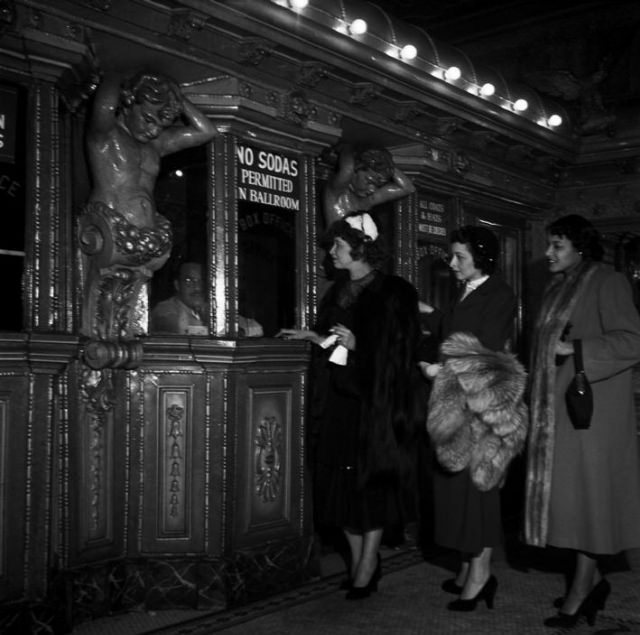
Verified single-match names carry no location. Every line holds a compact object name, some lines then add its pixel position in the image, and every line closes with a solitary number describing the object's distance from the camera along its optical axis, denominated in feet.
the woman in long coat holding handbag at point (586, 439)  12.63
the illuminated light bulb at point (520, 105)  20.10
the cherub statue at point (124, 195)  13.20
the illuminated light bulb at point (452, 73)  17.37
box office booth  11.71
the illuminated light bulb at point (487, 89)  18.61
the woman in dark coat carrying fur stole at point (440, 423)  12.98
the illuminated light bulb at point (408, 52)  15.97
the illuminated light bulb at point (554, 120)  21.56
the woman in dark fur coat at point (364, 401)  13.67
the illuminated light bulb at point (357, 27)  14.74
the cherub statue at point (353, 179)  17.65
